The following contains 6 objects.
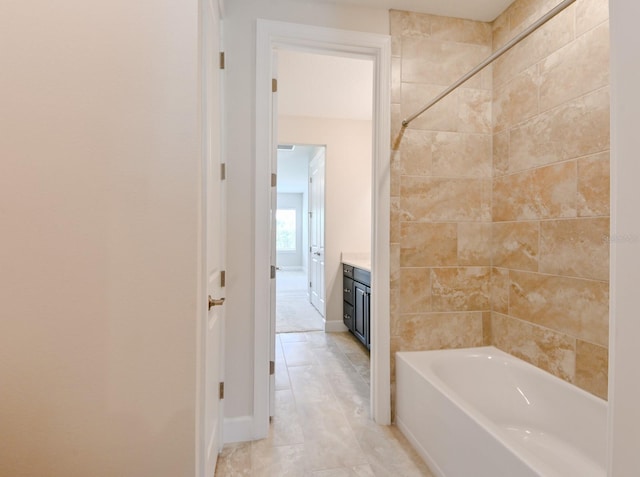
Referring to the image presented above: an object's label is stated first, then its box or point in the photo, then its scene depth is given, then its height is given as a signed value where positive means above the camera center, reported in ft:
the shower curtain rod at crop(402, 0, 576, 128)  3.94 +2.67
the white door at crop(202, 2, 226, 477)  4.13 +0.09
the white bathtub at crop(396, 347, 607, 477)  4.28 -2.82
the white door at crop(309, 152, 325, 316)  14.49 +0.27
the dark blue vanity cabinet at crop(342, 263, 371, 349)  10.64 -2.27
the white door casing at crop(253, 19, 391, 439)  6.23 +1.02
